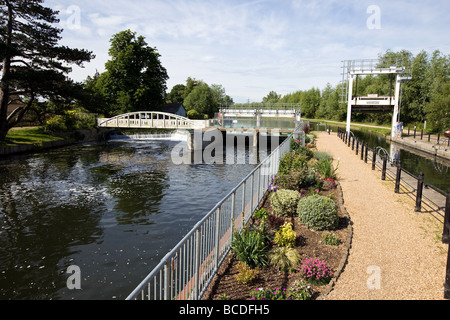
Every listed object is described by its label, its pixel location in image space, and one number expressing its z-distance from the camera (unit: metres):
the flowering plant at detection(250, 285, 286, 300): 4.72
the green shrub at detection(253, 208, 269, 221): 8.36
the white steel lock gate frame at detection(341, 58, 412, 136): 31.81
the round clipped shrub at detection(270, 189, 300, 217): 8.88
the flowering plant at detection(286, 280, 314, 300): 4.81
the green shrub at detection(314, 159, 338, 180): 12.84
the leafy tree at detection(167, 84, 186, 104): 107.47
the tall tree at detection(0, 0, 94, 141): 26.27
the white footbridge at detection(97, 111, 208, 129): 36.41
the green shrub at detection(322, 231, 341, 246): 7.03
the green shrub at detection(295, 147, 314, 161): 16.99
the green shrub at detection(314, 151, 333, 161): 17.27
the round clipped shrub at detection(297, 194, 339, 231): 7.84
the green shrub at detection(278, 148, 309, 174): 12.61
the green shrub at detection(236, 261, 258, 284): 5.38
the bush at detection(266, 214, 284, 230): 7.75
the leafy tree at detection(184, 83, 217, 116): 80.94
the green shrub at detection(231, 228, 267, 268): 6.04
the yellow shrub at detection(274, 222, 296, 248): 6.79
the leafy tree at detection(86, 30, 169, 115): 45.06
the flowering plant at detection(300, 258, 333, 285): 5.45
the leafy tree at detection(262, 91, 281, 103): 192.55
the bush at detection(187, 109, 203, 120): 71.20
